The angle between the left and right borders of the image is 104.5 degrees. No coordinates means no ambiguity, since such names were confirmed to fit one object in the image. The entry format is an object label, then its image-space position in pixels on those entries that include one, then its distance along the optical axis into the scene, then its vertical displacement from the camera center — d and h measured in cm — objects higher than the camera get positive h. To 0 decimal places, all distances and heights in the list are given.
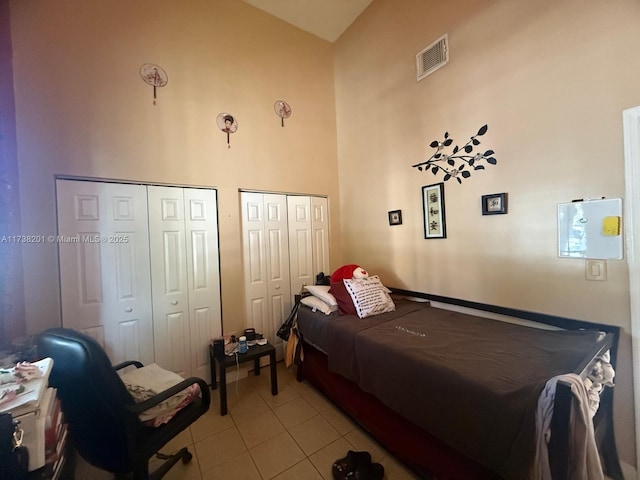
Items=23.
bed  96 -74
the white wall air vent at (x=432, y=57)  209 +154
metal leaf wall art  190 +60
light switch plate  141 -26
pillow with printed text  211 -55
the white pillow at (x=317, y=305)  224 -64
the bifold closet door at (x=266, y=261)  269 -25
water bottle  228 -98
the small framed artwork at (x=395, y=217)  257 +18
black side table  204 -105
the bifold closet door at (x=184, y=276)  222 -31
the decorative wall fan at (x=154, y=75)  219 +151
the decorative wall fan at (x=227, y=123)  252 +122
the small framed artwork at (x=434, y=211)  219 +19
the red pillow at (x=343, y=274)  250 -39
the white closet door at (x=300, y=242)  298 -6
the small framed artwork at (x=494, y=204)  179 +19
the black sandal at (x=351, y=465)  140 -135
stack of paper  80 -50
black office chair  106 -72
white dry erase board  136 -2
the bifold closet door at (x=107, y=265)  188 -15
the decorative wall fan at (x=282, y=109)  289 +153
